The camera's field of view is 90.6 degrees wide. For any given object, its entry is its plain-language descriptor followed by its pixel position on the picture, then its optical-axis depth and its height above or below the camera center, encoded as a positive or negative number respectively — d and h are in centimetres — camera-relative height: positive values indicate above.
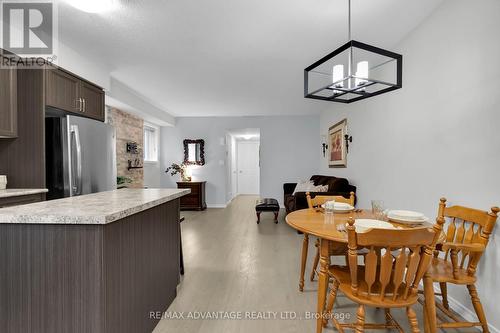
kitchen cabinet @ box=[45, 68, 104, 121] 248 +77
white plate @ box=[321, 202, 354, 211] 213 -38
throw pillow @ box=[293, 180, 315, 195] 515 -49
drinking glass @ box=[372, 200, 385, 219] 192 -36
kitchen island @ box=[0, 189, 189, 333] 114 -50
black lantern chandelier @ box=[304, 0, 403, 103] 158 +66
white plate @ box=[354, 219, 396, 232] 158 -41
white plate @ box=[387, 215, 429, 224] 166 -39
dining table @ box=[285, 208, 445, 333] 144 -43
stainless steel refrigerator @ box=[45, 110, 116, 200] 252 +8
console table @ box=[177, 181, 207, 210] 614 -87
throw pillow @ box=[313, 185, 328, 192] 445 -46
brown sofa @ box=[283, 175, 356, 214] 397 -47
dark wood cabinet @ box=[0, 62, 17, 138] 223 +55
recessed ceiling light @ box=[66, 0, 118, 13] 190 +124
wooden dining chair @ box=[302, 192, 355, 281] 245 -39
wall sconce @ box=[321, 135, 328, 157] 583 +44
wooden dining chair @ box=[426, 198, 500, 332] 149 -55
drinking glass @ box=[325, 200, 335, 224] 185 -39
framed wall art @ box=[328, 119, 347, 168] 455 +36
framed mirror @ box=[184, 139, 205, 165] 666 +29
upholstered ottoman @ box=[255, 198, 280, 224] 489 -89
